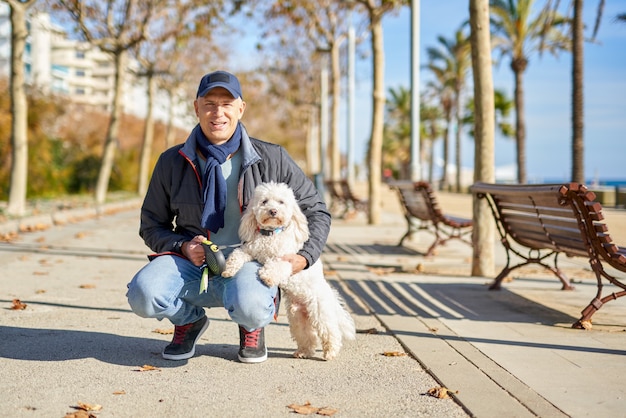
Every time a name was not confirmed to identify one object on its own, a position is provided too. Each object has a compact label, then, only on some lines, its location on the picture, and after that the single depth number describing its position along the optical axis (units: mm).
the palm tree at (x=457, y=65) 55375
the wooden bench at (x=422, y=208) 10898
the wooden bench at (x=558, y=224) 5727
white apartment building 102362
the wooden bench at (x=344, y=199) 19694
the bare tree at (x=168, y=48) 24266
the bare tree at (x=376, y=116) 18375
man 4602
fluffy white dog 4445
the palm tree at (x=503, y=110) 58656
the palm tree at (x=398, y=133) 86875
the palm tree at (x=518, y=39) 38438
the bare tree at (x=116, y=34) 23219
